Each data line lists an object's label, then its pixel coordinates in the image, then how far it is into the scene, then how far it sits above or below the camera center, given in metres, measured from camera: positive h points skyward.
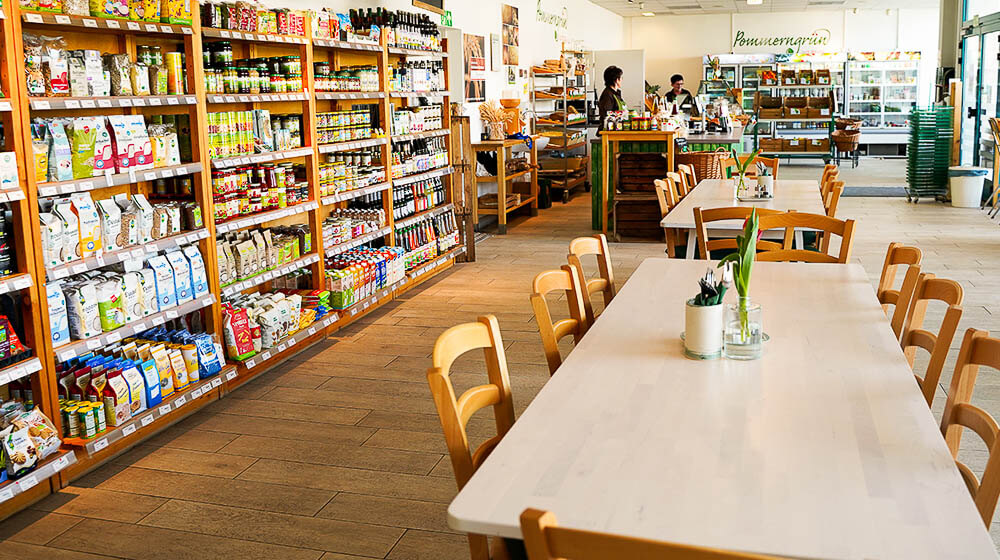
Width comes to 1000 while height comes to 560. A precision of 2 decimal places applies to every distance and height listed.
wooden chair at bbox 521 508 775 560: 1.17 -0.53
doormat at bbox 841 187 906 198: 12.95 -1.00
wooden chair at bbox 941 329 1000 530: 1.80 -0.67
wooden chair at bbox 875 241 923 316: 3.06 -0.50
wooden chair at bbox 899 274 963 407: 2.35 -0.58
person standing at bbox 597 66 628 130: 11.58 +0.46
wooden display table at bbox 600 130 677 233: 8.94 -0.12
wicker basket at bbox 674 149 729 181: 8.80 -0.33
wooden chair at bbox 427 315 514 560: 2.01 -0.63
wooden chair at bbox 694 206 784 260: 4.53 -0.45
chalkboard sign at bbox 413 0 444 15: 8.41 +1.22
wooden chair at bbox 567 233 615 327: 3.42 -0.53
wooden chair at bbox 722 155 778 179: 7.24 -0.32
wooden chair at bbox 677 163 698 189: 7.12 -0.37
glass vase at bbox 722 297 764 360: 2.41 -0.55
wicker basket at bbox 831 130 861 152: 17.05 -0.32
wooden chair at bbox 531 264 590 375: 2.78 -0.57
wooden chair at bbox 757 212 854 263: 4.02 -0.46
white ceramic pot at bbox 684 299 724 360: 2.40 -0.53
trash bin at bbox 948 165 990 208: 11.13 -0.81
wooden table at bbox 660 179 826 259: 5.11 -0.48
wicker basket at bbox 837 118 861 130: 17.28 -0.04
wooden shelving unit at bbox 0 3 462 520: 3.41 -0.22
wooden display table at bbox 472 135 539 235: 9.73 -0.49
